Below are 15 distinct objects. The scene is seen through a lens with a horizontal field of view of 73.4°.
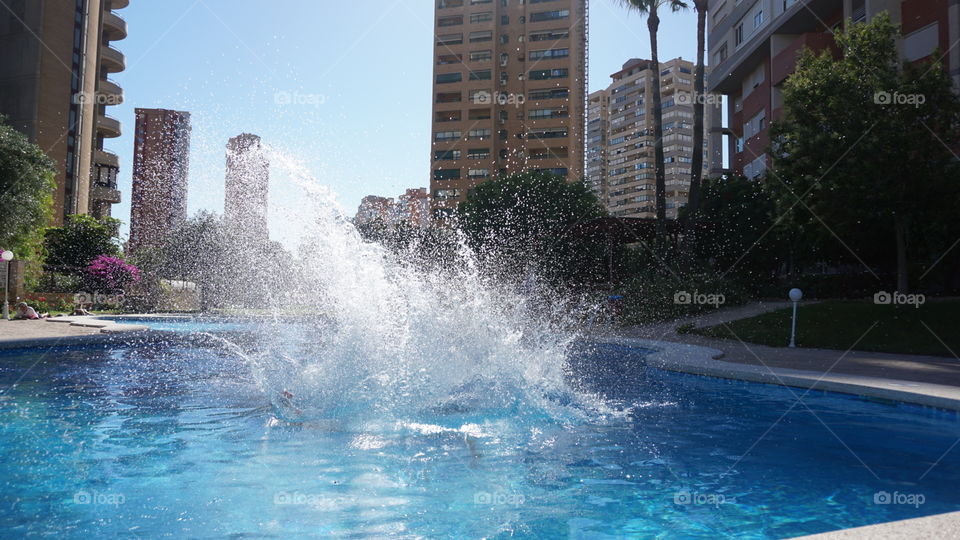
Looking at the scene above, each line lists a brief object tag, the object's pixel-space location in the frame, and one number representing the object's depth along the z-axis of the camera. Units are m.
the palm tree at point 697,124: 22.14
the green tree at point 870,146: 15.76
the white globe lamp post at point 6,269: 19.00
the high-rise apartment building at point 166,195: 44.50
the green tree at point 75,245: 31.02
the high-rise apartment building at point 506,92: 72.00
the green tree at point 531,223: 32.12
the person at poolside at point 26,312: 19.30
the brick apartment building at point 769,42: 21.36
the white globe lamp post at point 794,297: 14.28
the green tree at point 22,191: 24.73
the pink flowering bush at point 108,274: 28.64
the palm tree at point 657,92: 23.24
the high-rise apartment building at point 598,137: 133.06
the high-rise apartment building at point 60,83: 41.50
